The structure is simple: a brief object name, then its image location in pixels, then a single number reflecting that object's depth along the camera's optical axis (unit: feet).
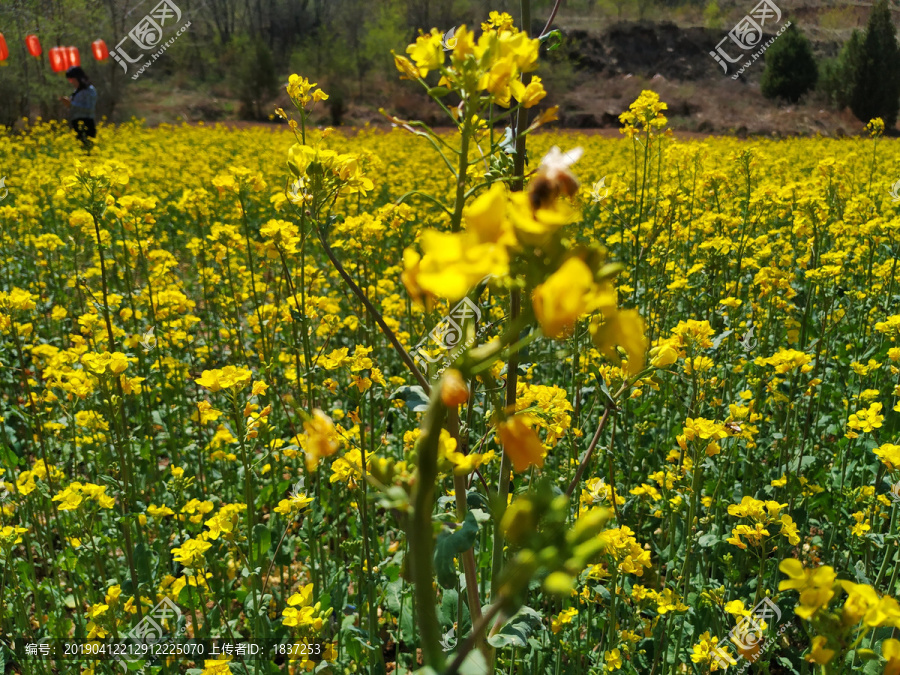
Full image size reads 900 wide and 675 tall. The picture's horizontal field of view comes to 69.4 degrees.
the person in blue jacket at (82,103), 51.27
